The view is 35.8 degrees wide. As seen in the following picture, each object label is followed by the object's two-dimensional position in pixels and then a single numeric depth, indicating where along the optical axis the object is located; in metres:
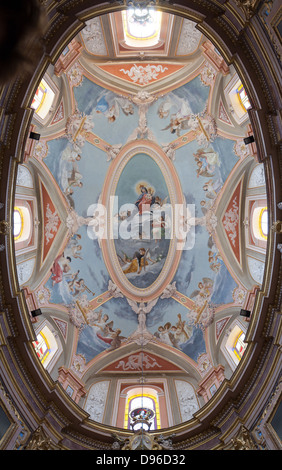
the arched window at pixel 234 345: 14.92
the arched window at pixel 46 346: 15.08
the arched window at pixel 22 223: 15.23
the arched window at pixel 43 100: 14.62
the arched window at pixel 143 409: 14.63
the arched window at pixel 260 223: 15.23
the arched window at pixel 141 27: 15.63
